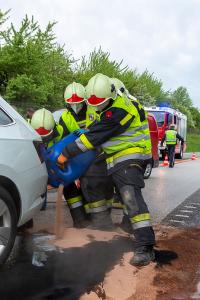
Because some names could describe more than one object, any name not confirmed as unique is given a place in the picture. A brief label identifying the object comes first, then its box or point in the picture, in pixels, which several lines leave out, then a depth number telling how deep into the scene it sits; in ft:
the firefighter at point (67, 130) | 16.75
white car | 12.65
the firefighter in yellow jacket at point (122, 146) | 14.60
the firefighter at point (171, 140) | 55.14
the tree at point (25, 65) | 61.87
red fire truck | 70.87
